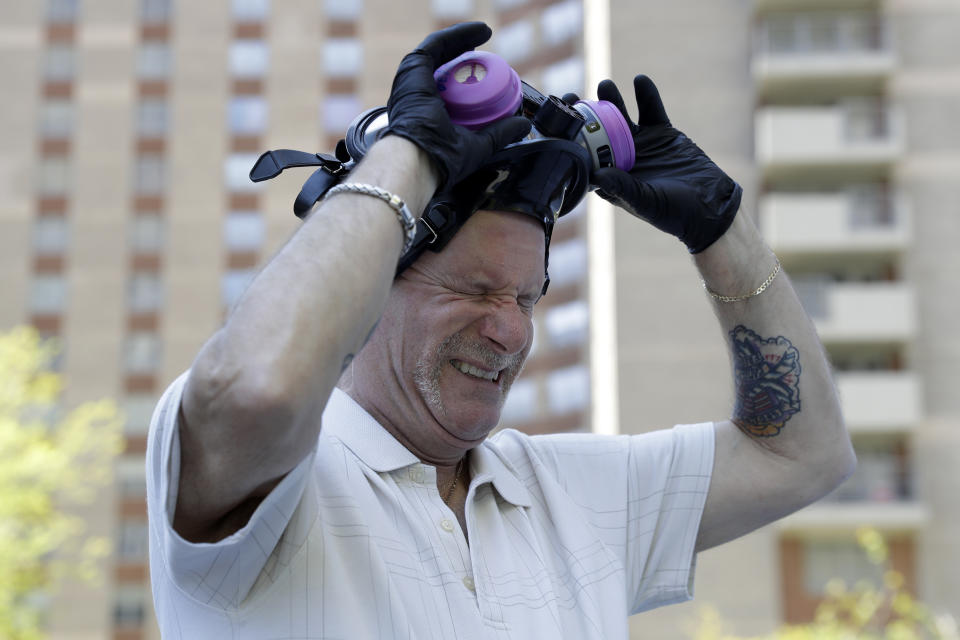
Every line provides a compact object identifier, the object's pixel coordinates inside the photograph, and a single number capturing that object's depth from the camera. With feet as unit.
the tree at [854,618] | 54.80
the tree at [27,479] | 53.31
